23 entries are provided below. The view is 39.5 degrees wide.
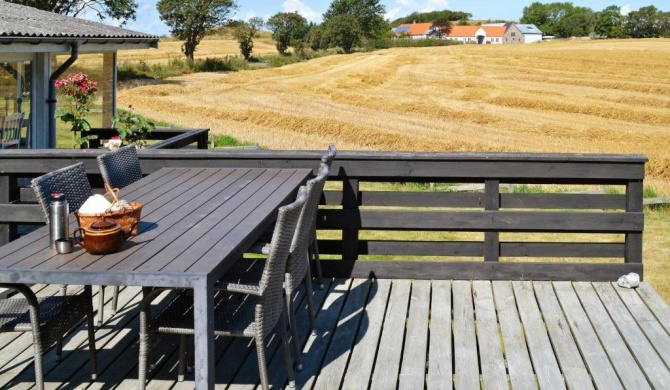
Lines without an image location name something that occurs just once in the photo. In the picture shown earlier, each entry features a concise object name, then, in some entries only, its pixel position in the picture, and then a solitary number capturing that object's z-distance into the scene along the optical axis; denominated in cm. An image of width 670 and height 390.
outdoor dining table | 333
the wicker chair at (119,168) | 500
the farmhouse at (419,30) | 12482
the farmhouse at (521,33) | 11588
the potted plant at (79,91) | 991
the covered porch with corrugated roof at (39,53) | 946
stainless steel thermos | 360
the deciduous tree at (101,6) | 3452
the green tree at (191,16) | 5278
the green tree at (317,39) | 7175
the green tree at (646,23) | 6944
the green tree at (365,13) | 8462
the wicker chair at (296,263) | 412
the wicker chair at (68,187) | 427
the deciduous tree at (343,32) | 7381
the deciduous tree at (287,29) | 6519
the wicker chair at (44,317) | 367
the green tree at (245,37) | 5359
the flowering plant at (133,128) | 929
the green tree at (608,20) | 8375
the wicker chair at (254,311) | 363
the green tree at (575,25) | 9356
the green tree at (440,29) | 12275
